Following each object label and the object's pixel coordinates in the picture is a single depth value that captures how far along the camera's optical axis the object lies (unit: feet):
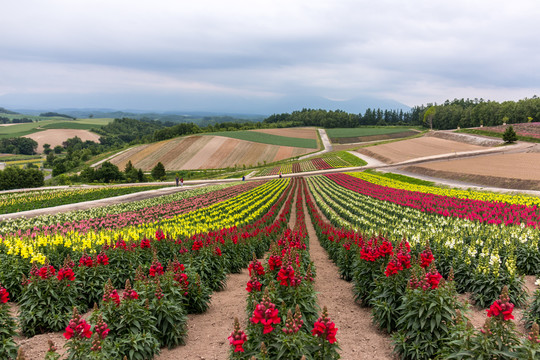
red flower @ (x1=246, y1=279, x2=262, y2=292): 21.85
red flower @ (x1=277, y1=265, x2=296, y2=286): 21.07
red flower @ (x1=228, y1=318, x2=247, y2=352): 15.21
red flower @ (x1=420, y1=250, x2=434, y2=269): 23.84
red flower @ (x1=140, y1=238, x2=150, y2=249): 35.40
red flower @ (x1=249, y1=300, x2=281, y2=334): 16.11
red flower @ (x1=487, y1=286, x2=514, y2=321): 15.31
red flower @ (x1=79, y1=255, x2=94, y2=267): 27.71
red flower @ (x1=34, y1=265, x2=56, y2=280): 24.16
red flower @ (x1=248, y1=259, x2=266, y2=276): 24.44
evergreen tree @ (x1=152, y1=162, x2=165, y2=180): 249.34
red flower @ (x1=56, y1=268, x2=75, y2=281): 24.49
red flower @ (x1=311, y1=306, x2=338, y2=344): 15.87
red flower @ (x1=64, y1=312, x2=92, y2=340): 15.96
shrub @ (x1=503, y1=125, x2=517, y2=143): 245.65
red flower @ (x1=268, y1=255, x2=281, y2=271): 24.87
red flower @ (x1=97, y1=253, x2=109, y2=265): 28.39
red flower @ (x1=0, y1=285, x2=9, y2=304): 20.42
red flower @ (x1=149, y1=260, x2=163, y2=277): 25.96
